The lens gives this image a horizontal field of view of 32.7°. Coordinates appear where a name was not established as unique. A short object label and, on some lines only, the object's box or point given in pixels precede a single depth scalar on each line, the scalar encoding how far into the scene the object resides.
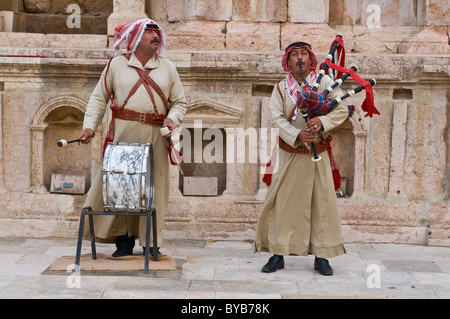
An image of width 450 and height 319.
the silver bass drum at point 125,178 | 5.67
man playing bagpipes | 5.90
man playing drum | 5.99
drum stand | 5.74
